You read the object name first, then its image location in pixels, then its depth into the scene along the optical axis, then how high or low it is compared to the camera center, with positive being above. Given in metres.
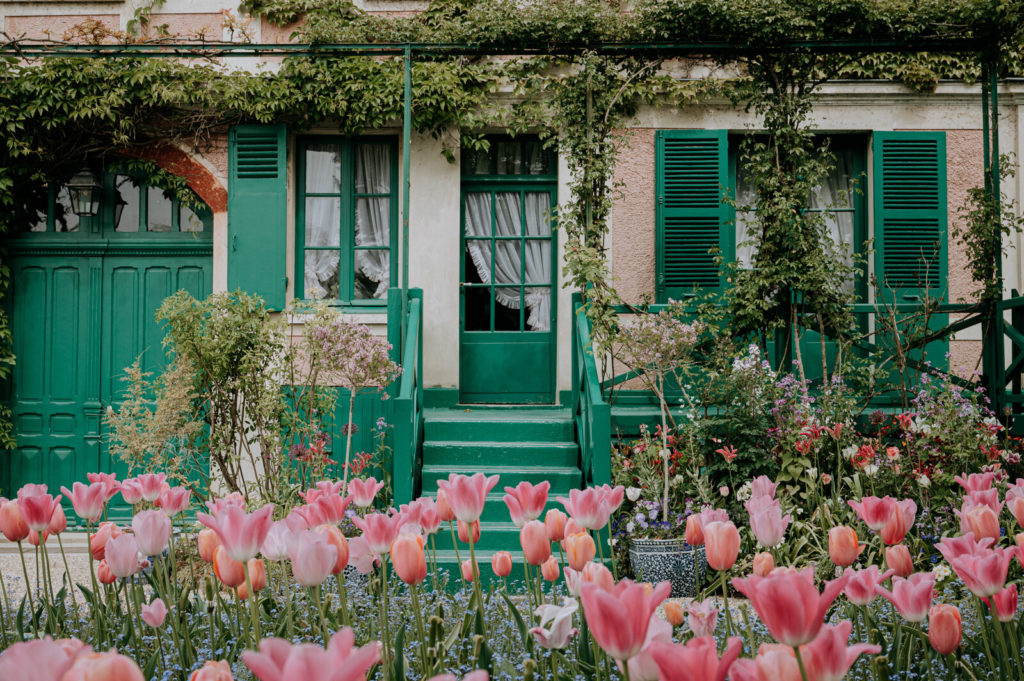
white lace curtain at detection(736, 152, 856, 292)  7.53 +1.40
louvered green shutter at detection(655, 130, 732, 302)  7.24 +1.30
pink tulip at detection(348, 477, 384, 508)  2.10 -0.33
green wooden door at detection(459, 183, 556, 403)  7.43 +0.69
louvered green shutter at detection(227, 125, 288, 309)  7.20 +1.14
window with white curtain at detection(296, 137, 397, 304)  7.52 +1.27
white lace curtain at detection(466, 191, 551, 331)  7.54 +0.99
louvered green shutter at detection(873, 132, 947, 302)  7.29 +1.44
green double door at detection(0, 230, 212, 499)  7.36 +0.23
